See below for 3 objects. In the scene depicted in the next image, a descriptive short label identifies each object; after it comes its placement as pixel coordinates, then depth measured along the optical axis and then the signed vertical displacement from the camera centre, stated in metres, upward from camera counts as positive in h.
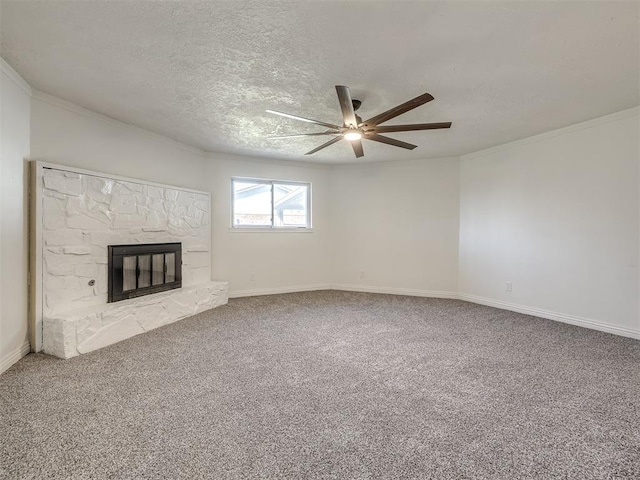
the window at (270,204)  5.15 +0.52
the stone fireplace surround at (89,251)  2.68 -0.20
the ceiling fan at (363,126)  2.18 +0.96
